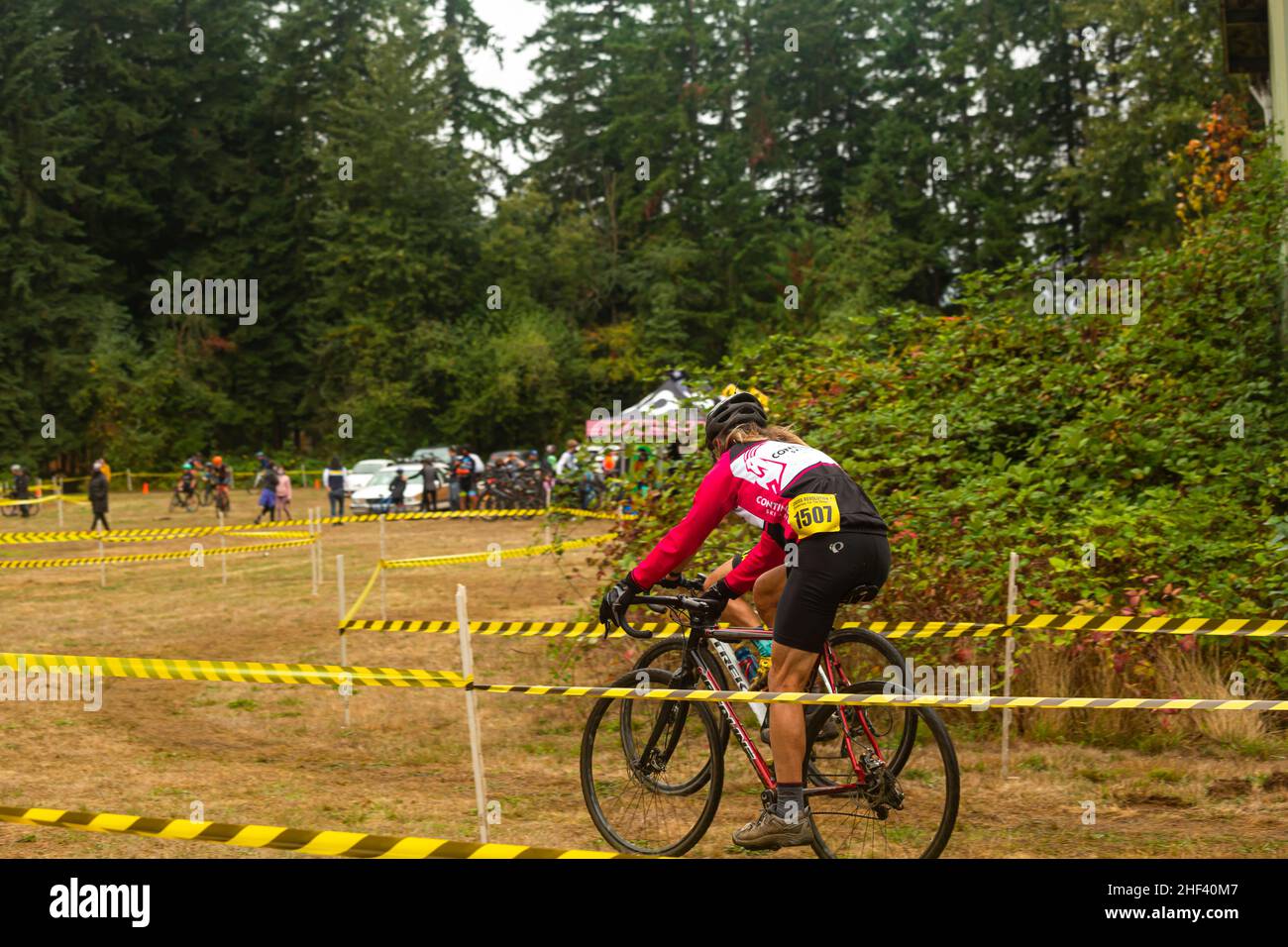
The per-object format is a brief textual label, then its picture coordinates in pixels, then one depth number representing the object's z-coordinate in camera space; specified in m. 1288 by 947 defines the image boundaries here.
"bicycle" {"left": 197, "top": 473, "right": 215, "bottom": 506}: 36.97
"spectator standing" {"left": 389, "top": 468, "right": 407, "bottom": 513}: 33.88
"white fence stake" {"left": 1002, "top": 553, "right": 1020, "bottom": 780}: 7.62
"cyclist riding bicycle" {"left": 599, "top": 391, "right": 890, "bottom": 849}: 5.50
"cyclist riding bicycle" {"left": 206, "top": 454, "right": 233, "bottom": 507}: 33.33
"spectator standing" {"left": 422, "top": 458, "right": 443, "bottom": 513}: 32.78
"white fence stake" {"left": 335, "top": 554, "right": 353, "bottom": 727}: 10.91
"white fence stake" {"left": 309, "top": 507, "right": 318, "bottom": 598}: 18.14
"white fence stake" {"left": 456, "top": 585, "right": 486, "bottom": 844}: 6.57
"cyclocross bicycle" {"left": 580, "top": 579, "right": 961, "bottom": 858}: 5.71
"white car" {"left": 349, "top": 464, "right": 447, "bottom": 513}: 35.31
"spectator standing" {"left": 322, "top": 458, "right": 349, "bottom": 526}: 32.56
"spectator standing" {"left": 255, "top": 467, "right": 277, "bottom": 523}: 30.83
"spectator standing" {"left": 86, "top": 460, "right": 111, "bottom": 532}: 26.25
